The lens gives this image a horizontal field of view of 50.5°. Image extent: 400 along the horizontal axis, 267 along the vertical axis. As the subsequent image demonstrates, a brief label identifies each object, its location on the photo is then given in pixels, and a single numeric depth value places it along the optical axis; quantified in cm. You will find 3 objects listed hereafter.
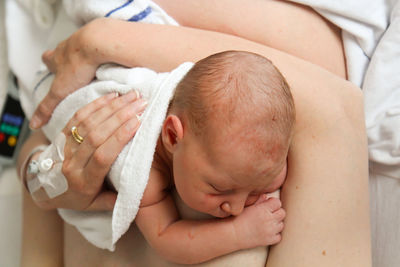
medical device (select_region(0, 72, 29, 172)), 146
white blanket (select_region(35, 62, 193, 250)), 81
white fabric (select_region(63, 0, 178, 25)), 104
